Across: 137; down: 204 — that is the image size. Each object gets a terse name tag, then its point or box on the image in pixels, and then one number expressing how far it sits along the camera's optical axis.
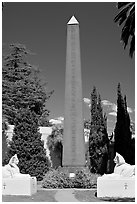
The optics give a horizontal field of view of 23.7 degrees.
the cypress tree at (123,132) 19.09
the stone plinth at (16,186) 10.30
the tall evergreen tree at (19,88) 22.77
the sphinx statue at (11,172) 10.53
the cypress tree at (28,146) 16.09
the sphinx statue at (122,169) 10.12
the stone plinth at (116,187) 10.00
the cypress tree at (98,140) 18.25
